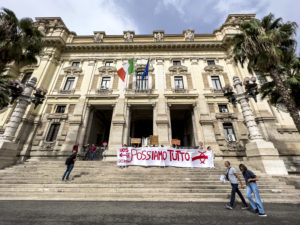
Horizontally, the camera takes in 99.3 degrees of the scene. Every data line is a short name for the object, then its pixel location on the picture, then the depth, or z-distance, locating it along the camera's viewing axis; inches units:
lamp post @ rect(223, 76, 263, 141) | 381.1
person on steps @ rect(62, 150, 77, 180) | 277.0
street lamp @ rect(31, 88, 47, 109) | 418.2
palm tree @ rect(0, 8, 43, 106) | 350.6
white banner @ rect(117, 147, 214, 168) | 358.6
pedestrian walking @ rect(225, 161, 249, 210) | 171.0
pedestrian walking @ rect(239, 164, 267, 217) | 149.0
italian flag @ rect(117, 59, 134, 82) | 594.9
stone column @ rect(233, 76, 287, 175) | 329.4
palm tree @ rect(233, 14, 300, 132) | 358.6
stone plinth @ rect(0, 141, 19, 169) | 370.3
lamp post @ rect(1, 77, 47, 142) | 400.5
